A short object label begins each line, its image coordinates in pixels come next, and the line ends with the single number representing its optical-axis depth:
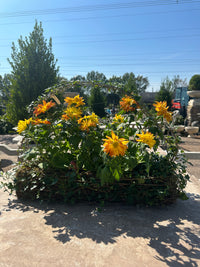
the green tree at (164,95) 15.30
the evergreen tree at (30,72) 7.45
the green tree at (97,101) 17.23
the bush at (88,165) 2.04
